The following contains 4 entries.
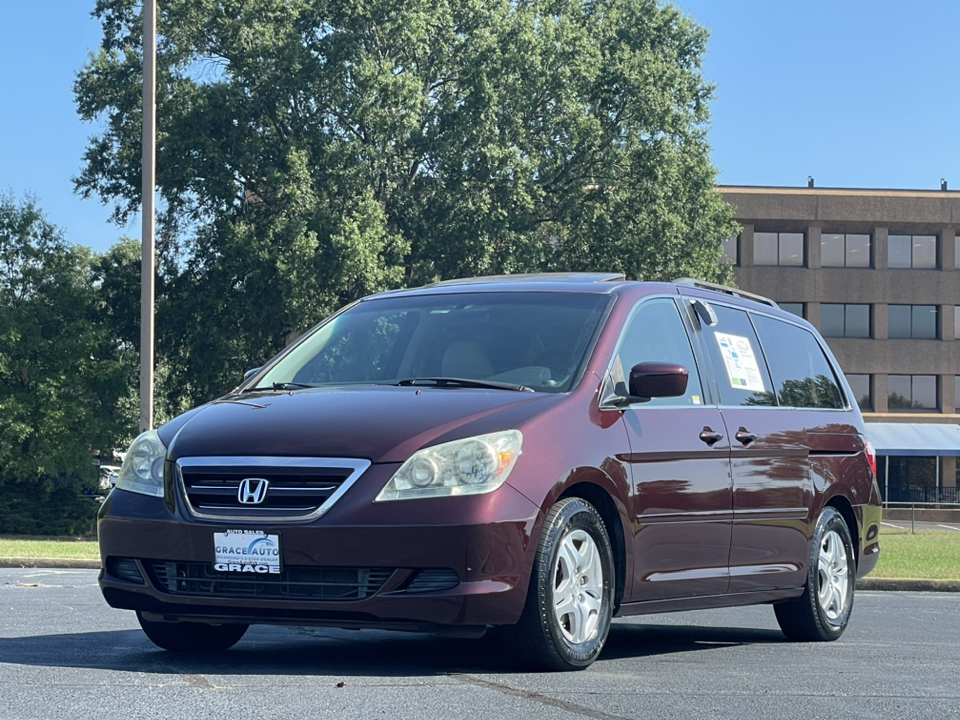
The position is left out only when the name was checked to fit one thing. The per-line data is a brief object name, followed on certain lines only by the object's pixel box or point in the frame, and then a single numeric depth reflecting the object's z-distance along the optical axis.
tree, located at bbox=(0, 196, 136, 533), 39.53
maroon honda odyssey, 5.88
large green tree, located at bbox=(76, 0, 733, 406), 34.69
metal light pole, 19.27
